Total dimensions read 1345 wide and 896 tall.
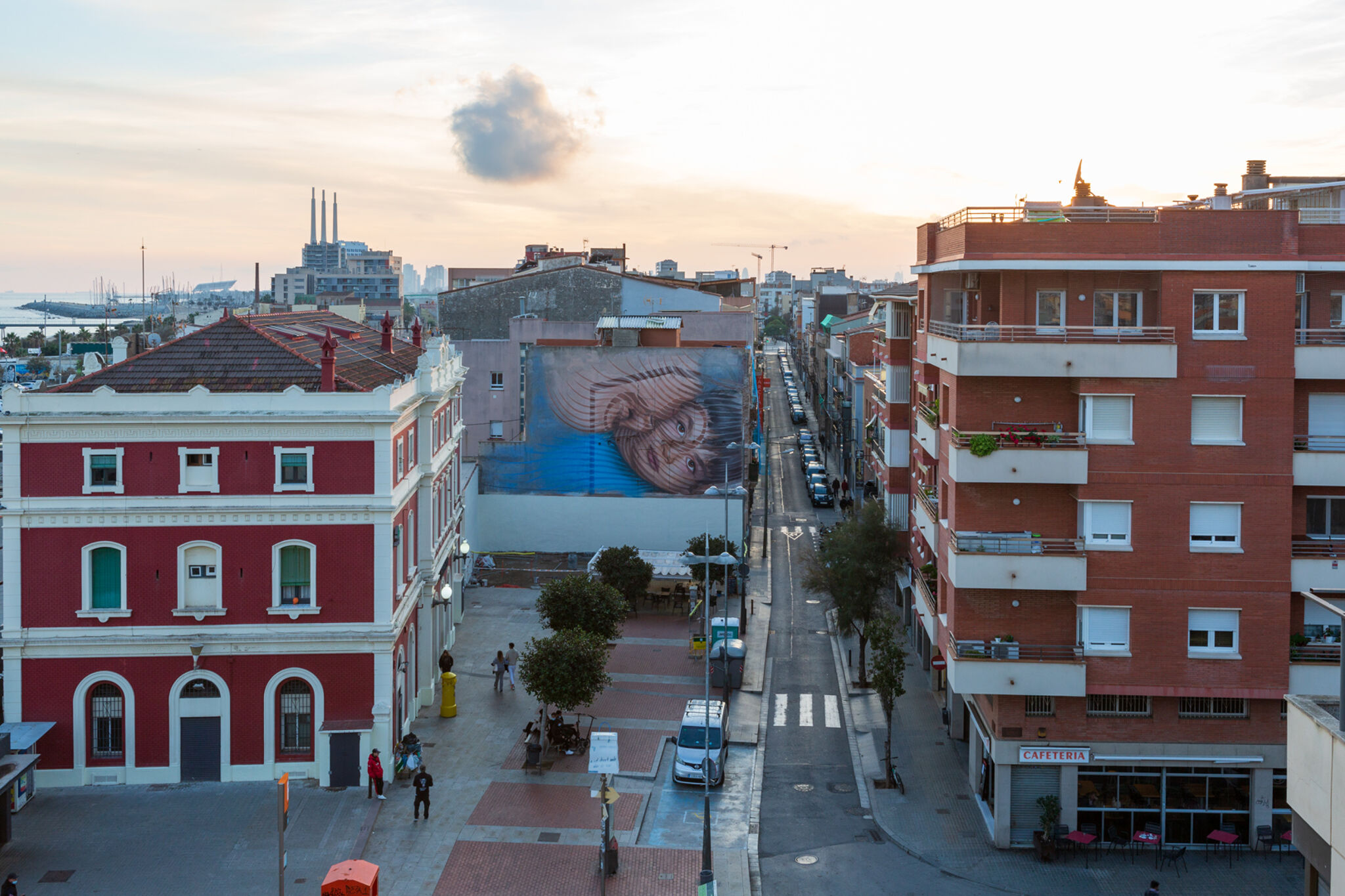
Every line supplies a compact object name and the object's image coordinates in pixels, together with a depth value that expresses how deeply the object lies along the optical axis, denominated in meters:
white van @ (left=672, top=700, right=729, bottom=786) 34.38
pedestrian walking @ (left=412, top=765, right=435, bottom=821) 31.23
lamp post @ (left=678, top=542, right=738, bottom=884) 24.95
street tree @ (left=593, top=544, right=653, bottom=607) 54.06
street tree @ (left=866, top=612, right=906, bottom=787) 35.09
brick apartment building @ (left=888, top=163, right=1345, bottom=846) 29.11
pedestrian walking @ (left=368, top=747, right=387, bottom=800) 32.06
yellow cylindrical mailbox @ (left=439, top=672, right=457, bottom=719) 39.91
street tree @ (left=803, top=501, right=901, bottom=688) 43.91
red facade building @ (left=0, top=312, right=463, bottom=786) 32.53
